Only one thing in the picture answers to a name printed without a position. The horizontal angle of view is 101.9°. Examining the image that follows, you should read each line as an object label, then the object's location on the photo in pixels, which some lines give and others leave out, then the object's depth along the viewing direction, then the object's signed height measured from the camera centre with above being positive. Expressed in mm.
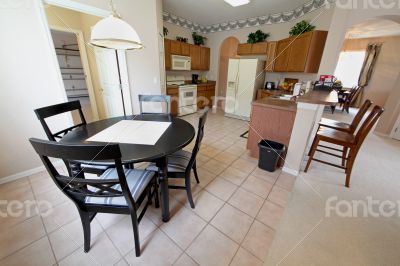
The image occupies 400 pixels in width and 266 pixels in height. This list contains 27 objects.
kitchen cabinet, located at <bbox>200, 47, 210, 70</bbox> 5227 +544
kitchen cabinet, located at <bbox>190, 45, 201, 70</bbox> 4859 +560
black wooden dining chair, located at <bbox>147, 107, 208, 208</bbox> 1395 -783
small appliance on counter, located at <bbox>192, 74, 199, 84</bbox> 5305 -121
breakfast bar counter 1921 -578
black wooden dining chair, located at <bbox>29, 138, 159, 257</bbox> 767 -714
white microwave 4310 +329
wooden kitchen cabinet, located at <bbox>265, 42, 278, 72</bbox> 3989 +523
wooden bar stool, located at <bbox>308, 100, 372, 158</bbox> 2229 -622
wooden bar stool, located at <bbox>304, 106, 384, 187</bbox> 1729 -663
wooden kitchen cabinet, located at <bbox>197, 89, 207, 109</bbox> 5175 -722
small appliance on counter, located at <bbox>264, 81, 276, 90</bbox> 4383 -211
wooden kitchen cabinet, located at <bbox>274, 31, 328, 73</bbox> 3182 +536
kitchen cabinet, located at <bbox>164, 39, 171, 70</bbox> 4096 +525
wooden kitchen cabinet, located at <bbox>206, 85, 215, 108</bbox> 5527 -608
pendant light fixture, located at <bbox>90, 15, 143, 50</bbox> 1184 +285
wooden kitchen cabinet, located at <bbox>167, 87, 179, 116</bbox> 4219 -612
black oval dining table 1108 -519
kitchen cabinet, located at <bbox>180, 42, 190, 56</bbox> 4505 +694
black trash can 2117 -949
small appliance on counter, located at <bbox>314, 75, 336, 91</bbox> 2806 -59
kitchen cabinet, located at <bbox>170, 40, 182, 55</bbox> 4216 +672
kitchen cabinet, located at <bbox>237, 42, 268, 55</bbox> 4211 +735
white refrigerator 4152 -179
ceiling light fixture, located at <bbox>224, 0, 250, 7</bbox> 3168 +1390
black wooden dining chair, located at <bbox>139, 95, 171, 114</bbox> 2170 -322
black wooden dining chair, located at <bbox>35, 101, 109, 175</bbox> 1369 -468
